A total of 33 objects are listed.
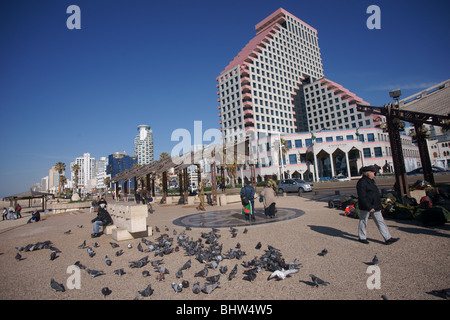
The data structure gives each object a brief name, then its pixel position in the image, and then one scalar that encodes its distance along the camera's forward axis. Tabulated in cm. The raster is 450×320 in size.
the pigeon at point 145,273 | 384
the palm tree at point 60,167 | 5984
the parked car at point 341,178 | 4086
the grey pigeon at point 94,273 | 397
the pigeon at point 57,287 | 342
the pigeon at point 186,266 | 411
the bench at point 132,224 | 669
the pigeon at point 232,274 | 350
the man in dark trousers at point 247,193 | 822
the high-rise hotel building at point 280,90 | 7150
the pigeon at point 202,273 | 370
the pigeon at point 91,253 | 527
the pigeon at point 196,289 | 314
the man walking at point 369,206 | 471
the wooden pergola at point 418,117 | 750
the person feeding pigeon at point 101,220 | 757
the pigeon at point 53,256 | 517
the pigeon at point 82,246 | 625
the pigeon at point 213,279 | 339
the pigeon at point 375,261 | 355
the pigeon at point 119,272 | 400
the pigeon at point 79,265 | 447
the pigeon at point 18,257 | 539
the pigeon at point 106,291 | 318
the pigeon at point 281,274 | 337
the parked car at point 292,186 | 2244
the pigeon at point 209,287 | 312
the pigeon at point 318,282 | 307
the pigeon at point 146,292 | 309
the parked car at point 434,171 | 2648
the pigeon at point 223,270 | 379
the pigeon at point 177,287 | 319
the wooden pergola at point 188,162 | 1630
